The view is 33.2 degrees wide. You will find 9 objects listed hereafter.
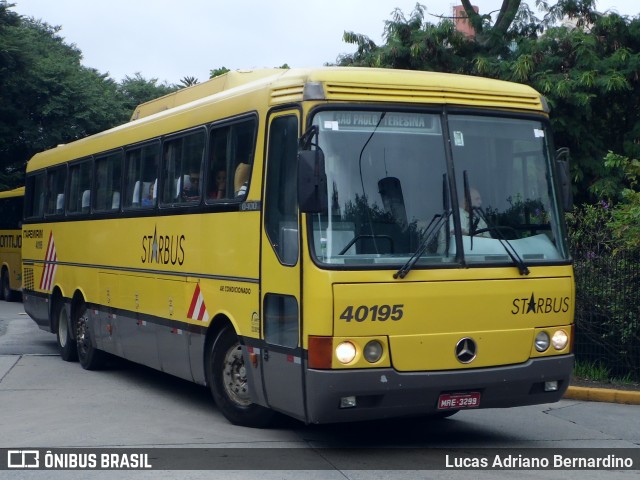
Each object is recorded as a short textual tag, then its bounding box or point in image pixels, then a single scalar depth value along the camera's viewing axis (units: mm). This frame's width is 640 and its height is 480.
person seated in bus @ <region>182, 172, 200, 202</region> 10828
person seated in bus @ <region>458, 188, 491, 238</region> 8633
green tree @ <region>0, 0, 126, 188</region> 41438
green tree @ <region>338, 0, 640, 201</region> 20641
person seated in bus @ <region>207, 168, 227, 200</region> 10133
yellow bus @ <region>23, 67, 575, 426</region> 8203
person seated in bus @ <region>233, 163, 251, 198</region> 9578
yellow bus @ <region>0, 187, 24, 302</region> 32312
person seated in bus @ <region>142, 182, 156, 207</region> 12164
